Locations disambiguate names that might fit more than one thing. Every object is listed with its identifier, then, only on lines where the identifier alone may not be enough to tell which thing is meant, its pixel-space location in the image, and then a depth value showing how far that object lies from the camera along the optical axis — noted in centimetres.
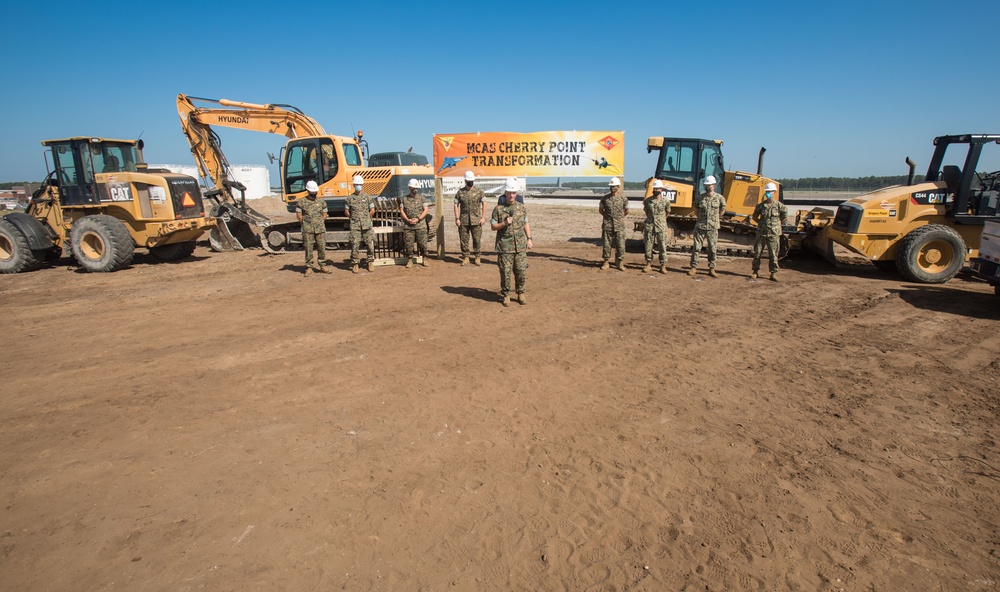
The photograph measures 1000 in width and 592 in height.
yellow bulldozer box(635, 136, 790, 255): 1244
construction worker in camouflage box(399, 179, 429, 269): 1099
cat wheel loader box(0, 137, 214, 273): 1131
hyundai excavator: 1259
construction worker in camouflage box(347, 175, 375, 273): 1075
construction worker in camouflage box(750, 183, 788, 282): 994
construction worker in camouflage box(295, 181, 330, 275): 1041
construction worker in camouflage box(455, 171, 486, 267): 1094
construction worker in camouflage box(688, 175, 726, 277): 1033
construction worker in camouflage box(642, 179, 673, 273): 1072
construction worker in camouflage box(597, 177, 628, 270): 1046
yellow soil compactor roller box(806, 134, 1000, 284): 964
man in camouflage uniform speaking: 793
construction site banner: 1161
